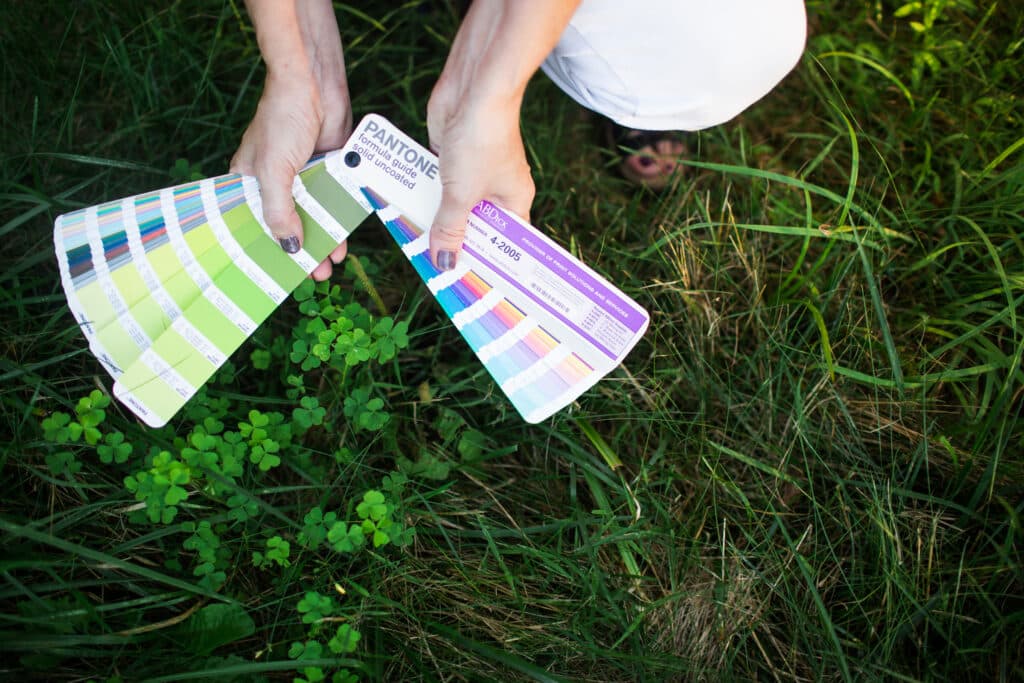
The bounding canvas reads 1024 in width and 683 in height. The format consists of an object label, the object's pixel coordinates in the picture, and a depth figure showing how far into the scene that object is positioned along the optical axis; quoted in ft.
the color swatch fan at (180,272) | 2.67
